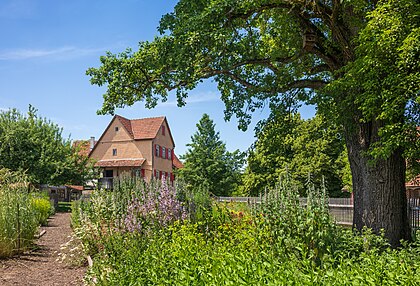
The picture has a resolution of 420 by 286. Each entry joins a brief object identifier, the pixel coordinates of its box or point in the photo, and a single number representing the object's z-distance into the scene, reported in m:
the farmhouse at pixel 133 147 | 42.44
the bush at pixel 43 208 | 16.14
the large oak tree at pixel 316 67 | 8.07
